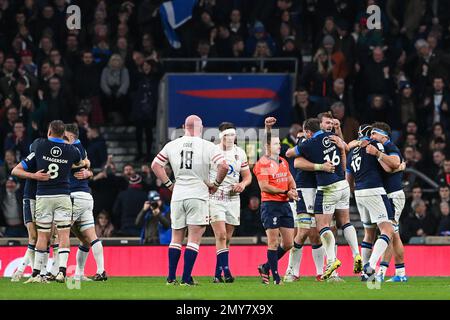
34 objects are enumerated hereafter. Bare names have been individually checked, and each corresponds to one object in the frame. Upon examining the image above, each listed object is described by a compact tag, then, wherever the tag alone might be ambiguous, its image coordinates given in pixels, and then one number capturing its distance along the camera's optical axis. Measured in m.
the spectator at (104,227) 29.03
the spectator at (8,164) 30.02
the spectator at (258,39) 32.62
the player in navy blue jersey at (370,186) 21.22
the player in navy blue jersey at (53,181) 21.00
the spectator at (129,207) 29.23
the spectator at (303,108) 30.39
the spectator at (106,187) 30.06
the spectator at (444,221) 28.40
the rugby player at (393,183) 21.25
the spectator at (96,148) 30.92
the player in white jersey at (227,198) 22.58
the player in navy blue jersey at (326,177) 21.93
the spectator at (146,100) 31.69
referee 21.11
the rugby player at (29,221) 22.41
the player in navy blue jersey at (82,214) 22.16
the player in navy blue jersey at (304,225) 22.56
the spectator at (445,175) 29.52
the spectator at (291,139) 29.36
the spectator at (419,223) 28.53
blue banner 32.00
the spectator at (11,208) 29.64
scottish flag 33.00
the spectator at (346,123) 29.48
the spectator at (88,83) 31.89
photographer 27.27
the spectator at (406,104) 31.34
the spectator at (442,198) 28.89
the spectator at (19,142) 30.75
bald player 20.17
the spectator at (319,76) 31.06
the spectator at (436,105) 31.39
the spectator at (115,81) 31.81
